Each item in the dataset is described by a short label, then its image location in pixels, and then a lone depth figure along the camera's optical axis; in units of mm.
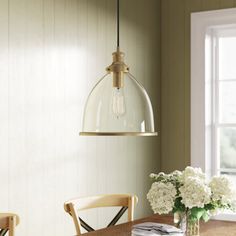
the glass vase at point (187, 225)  2643
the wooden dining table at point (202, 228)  2805
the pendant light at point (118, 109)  1907
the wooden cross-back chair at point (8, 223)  2658
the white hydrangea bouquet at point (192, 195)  2490
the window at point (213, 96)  4469
